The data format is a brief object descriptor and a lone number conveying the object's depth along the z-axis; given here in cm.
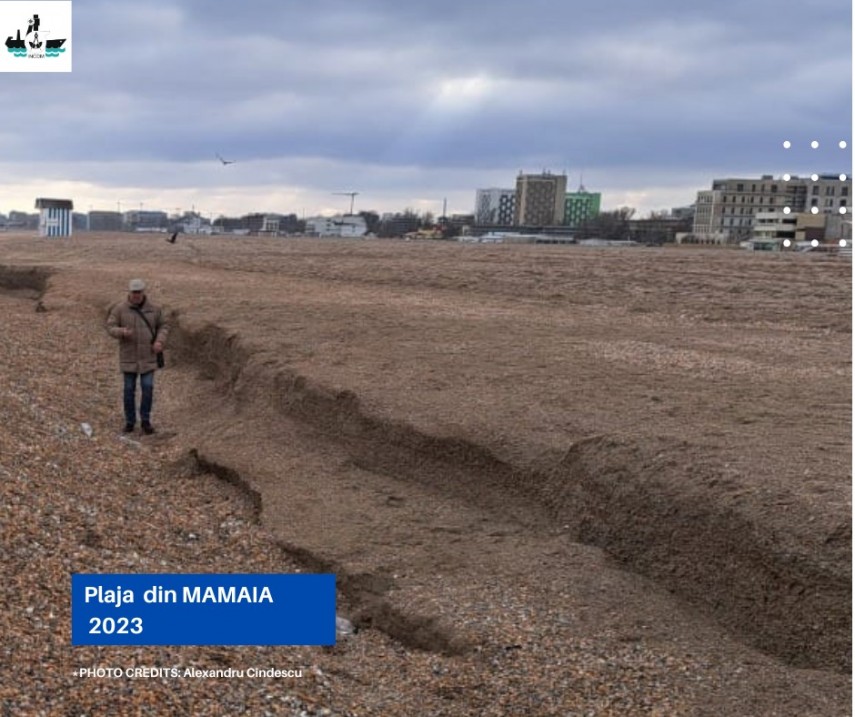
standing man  1042
